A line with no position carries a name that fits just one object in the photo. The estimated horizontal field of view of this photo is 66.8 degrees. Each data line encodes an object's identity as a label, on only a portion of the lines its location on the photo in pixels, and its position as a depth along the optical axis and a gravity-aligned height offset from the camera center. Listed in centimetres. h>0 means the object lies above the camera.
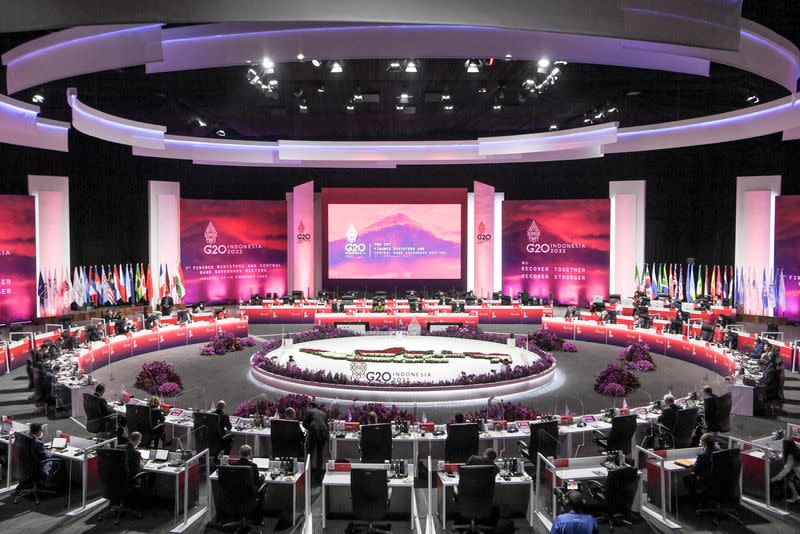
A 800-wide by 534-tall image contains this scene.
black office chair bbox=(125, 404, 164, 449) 905 -238
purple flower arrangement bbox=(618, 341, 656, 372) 1471 -235
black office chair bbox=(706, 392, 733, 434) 959 -245
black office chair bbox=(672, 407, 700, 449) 877 -239
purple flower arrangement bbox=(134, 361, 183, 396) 1257 -244
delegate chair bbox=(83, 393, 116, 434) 956 -244
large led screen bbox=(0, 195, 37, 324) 1916 +17
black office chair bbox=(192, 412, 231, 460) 851 -240
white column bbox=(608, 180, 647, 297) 2359 +128
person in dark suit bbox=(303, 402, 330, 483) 831 -236
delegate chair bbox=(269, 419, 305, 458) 827 -240
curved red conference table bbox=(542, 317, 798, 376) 1404 -209
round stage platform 1202 -226
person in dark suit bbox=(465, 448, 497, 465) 689 -223
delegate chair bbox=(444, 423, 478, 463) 807 -239
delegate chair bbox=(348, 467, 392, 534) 643 -246
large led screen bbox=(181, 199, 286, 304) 2467 +65
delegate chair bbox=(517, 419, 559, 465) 819 -241
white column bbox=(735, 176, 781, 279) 2075 +147
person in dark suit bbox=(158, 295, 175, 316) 1881 -133
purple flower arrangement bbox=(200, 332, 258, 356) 1683 -229
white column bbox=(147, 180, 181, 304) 2362 +160
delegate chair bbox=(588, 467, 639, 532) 664 -257
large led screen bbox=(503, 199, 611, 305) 2444 +63
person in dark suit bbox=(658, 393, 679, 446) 884 -232
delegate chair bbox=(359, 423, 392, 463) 796 -234
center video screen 2578 +105
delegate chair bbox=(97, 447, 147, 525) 697 -242
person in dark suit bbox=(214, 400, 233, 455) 856 -231
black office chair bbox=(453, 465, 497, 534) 646 -247
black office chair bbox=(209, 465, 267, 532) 657 -253
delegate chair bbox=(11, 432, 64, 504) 758 -259
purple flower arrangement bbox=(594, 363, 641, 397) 1238 -250
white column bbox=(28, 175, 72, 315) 2059 +150
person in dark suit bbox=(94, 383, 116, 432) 958 -234
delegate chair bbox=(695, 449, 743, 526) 699 -255
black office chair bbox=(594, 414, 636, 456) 840 -241
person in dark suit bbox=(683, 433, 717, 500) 709 -243
